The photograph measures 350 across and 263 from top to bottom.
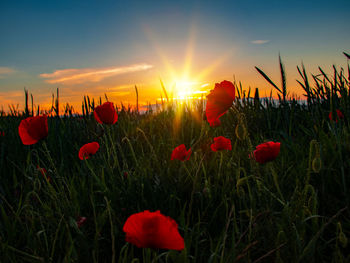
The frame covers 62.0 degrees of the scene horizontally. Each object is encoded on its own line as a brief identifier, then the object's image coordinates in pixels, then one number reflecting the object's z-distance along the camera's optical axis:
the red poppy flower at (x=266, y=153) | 1.34
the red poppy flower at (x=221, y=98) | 1.44
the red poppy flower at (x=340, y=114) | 2.32
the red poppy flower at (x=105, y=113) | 1.92
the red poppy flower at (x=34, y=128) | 1.71
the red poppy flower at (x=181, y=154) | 1.68
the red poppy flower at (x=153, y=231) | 0.73
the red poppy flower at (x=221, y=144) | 1.72
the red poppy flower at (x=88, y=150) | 1.90
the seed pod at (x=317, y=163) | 1.14
